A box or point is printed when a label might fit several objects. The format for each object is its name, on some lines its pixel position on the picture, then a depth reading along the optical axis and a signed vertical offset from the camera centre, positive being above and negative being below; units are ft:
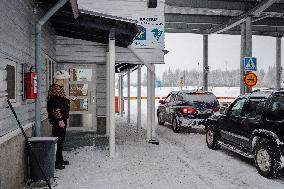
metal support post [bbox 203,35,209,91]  73.77 +10.44
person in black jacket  18.60 -0.84
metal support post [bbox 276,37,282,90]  80.15 +8.84
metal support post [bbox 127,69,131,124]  44.99 -0.85
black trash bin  15.93 -3.41
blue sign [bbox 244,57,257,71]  35.86 +3.77
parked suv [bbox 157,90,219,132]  34.47 -1.72
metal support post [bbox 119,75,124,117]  50.92 -1.00
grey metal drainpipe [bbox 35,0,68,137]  18.14 +1.78
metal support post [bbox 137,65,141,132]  36.65 -0.52
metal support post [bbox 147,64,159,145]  29.65 -1.15
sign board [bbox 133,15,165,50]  30.82 +6.66
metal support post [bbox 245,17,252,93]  51.24 +11.15
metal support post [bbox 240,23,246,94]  54.04 +8.63
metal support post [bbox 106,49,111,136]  33.31 -1.58
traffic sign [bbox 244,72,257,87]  34.30 +1.79
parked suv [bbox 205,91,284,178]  17.58 -2.52
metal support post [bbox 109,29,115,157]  23.21 +1.25
